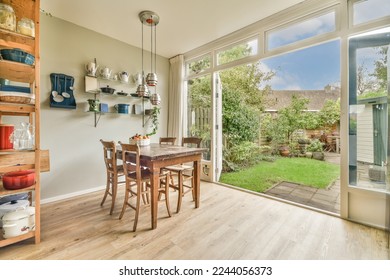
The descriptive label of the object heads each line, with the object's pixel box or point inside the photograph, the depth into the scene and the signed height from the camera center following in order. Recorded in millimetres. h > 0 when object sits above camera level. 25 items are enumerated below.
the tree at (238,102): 4207 +969
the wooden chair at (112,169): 2162 -387
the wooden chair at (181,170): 2371 -430
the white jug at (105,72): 3088 +1154
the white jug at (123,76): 3332 +1171
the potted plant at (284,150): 5312 -327
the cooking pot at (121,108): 3337 +583
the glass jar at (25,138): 1683 +13
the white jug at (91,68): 2945 +1169
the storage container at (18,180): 1617 -370
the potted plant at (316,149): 4889 -261
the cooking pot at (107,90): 3096 +865
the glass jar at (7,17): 1520 +1044
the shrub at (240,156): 4746 -448
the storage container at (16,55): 1541 +730
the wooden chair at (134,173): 1937 -399
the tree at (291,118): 5070 +607
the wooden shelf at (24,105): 1573 +320
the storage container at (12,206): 1753 -672
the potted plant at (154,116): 3734 +506
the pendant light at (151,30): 2626 +1807
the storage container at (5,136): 1575 +30
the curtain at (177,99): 4059 +922
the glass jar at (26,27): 1597 +1004
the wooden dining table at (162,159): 1936 -238
